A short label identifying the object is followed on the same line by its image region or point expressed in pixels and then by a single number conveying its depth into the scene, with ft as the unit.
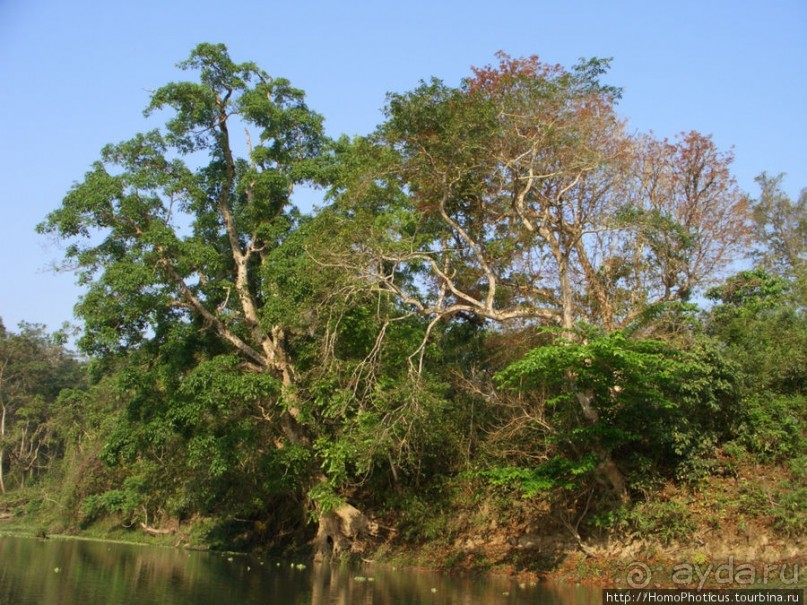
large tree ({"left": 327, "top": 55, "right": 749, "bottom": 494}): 45.60
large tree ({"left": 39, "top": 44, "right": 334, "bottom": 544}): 50.44
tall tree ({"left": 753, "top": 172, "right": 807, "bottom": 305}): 77.87
